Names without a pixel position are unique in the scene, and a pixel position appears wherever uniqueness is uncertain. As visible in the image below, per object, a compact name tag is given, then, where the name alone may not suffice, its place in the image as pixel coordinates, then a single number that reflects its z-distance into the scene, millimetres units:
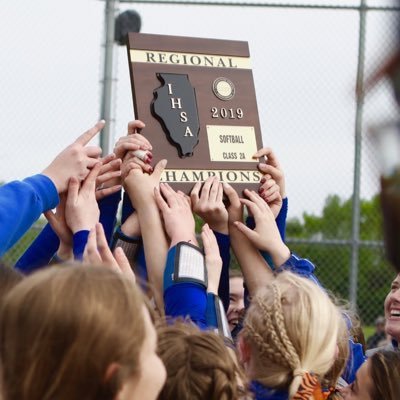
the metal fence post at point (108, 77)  9593
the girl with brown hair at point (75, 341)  2124
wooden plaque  4862
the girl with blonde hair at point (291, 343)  3377
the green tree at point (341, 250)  10933
